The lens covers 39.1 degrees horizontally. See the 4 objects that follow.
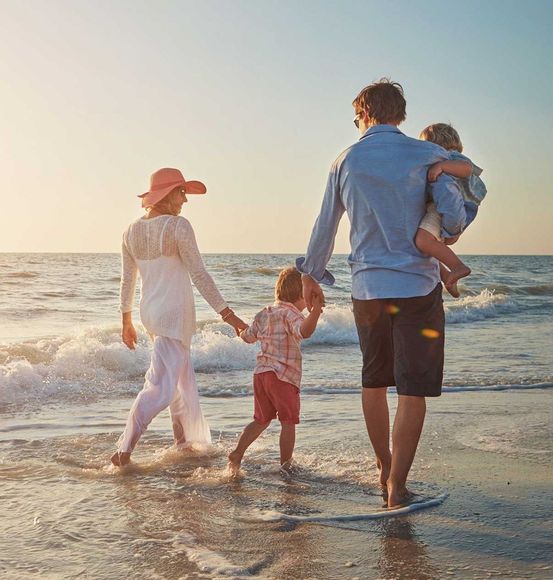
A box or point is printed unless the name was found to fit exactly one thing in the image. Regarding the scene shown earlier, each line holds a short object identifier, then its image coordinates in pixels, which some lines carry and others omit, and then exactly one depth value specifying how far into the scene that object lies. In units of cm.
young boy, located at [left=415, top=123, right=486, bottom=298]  353
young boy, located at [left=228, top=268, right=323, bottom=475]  457
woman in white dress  470
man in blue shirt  360
